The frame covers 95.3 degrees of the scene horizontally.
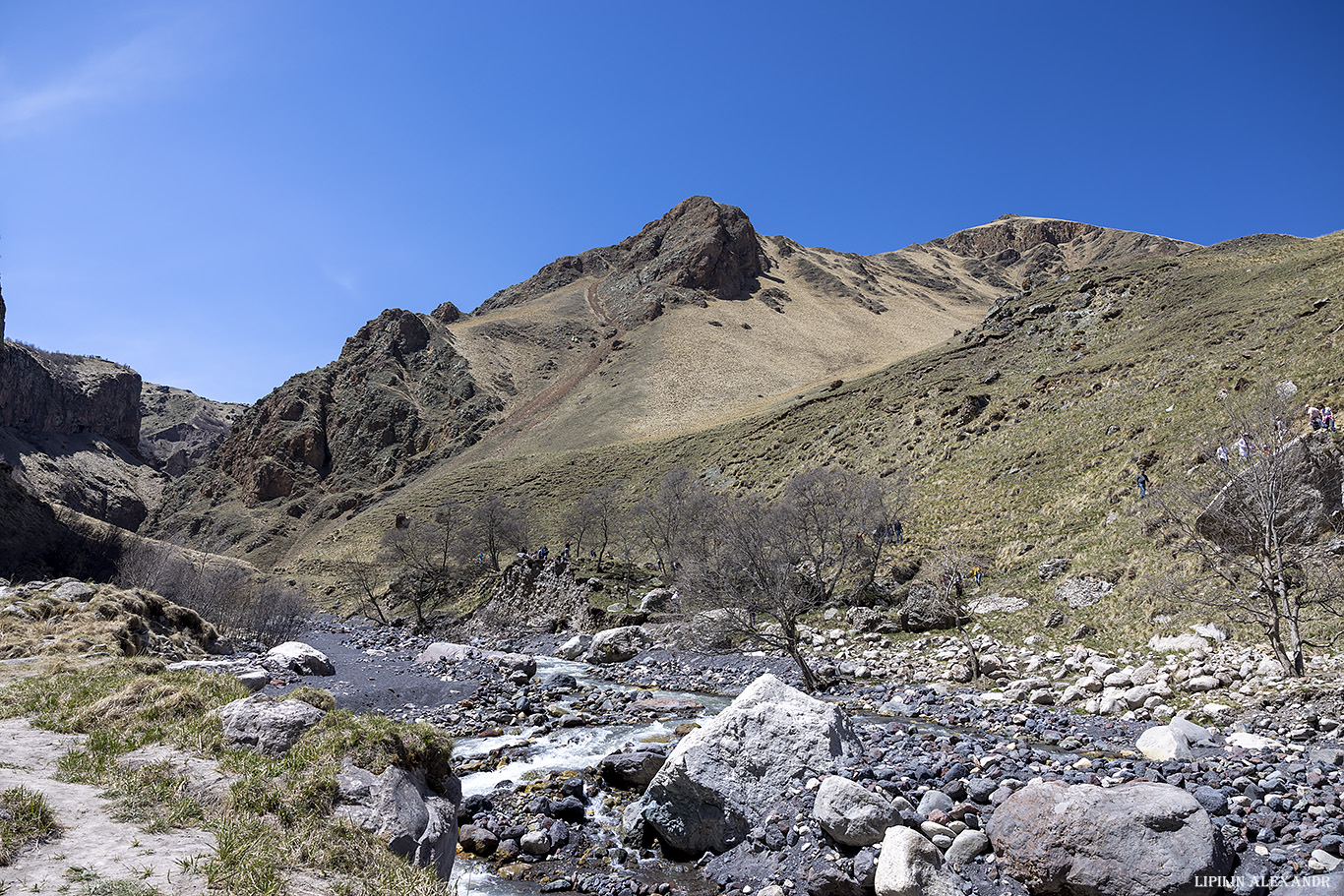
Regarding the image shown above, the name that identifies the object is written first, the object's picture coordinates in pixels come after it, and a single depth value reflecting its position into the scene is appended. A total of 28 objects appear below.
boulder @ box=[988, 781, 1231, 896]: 7.08
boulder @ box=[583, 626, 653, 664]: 30.19
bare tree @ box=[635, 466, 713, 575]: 41.53
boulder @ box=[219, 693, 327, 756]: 8.50
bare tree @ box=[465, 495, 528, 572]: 52.59
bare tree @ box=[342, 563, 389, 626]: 55.88
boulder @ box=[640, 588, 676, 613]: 37.59
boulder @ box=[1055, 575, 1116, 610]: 21.64
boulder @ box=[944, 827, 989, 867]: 8.26
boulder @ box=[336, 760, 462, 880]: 7.08
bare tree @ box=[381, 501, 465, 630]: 52.88
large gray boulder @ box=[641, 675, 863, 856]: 9.87
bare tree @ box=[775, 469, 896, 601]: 30.11
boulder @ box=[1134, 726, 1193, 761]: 11.15
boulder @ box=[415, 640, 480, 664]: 32.38
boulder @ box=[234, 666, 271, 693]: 17.42
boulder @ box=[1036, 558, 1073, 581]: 24.30
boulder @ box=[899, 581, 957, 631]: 24.05
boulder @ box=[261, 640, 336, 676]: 26.95
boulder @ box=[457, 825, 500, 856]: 10.19
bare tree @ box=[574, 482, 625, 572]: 51.53
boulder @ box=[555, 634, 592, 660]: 32.28
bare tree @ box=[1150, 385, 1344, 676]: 14.80
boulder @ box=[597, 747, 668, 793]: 12.62
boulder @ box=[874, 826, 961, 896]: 7.58
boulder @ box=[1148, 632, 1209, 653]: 16.72
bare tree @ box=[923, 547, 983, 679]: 24.02
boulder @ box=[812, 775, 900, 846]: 8.55
